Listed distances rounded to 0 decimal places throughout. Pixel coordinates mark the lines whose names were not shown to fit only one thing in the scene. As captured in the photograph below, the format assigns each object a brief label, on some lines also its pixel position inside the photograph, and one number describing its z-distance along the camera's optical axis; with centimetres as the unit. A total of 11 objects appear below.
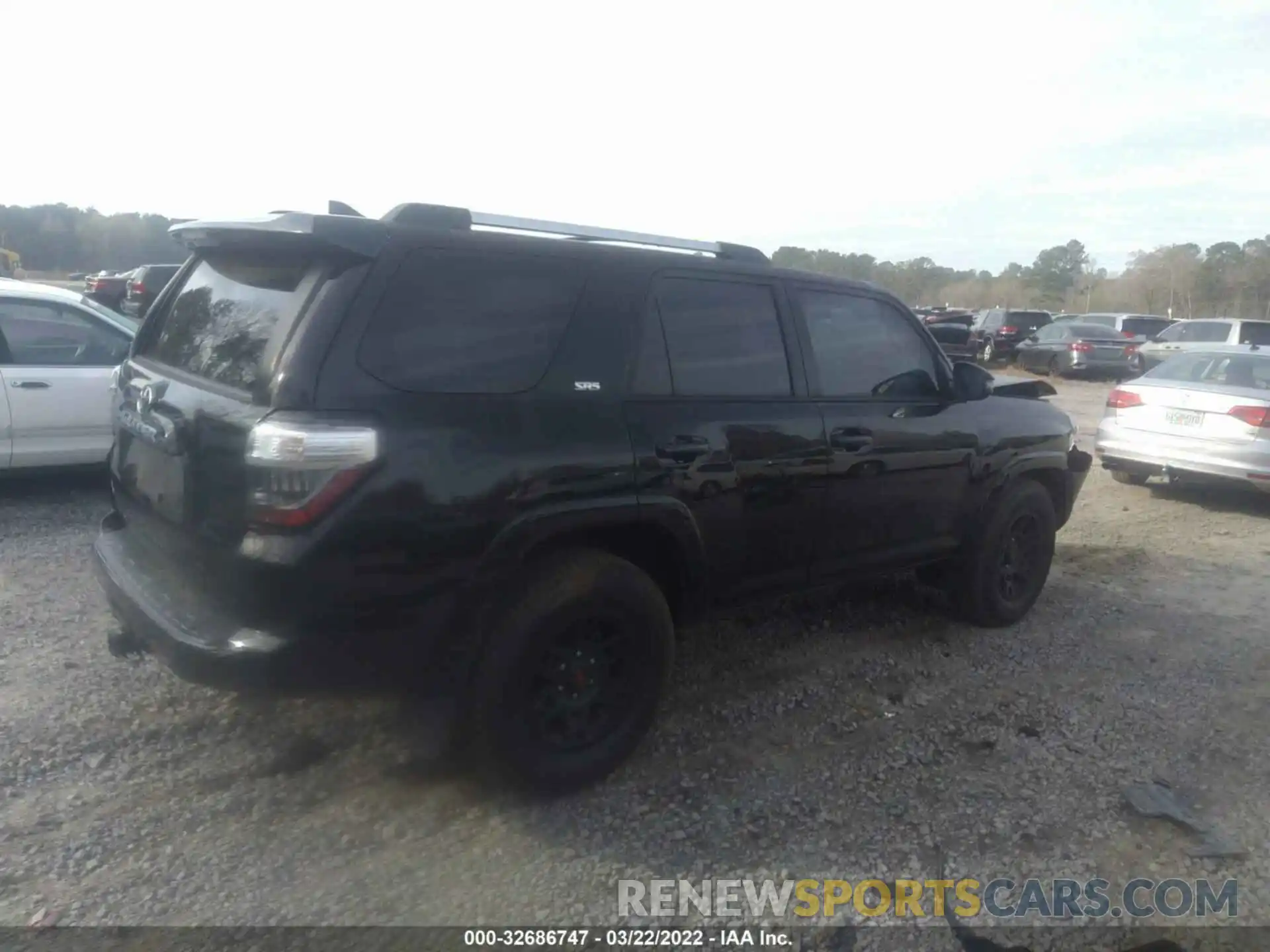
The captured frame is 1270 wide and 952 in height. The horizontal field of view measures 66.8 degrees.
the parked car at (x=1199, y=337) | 1914
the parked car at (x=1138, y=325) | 2402
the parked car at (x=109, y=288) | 2008
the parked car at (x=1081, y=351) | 2170
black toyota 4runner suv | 280
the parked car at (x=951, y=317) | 2511
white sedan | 652
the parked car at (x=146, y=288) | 1386
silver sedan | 802
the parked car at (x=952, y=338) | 1772
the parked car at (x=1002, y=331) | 2566
